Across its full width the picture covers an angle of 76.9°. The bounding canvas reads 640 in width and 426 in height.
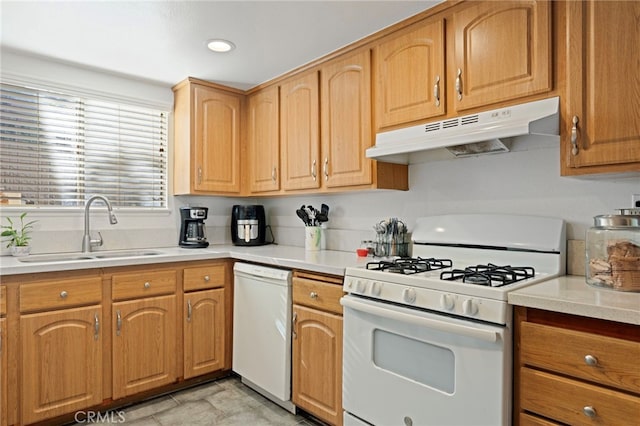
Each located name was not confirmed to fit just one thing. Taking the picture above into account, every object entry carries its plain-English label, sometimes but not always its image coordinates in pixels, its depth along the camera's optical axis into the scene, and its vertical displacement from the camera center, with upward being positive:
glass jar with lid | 1.40 -0.14
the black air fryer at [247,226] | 3.18 -0.09
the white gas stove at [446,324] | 1.40 -0.42
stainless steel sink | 2.36 -0.26
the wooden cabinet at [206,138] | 2.97 +0.58
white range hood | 1.56 +0.36
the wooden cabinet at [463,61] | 1.66 +0.71
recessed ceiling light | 2.30 +0.99
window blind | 2.54 +0.45
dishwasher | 2.28 -0.70
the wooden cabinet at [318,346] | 2.01 -0.69
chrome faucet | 2.64 -0.03
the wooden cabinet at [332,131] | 2.31 +0.53
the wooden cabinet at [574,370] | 1.15 -0.48
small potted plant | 2.40 -0.13
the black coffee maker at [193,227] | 3.02 -0.09
